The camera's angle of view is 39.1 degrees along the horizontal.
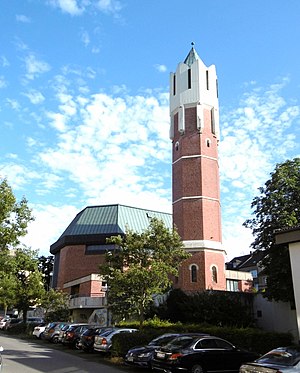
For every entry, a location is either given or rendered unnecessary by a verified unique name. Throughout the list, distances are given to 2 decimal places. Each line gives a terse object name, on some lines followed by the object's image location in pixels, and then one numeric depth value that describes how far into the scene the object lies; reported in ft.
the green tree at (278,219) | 94.53
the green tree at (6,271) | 69.67
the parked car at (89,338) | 73.81
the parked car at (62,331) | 90.34
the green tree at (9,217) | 69.77
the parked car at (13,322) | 146.12
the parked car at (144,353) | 52.01
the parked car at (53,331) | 98.59
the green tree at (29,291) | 118.01
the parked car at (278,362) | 32.19
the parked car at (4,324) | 156.99
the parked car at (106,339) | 67.56
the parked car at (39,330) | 112.73
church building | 130.41
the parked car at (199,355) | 44.86
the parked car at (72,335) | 83.24
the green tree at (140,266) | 76.48
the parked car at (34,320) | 136.36
